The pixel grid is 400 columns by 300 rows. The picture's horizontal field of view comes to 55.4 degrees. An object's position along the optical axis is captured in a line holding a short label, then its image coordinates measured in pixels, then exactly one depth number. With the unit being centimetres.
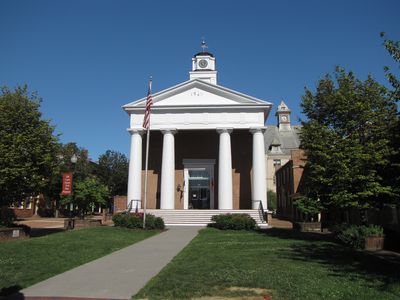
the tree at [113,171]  6259
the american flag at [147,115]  2380
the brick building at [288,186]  4072
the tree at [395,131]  1144
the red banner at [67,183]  2280
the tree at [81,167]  4634
